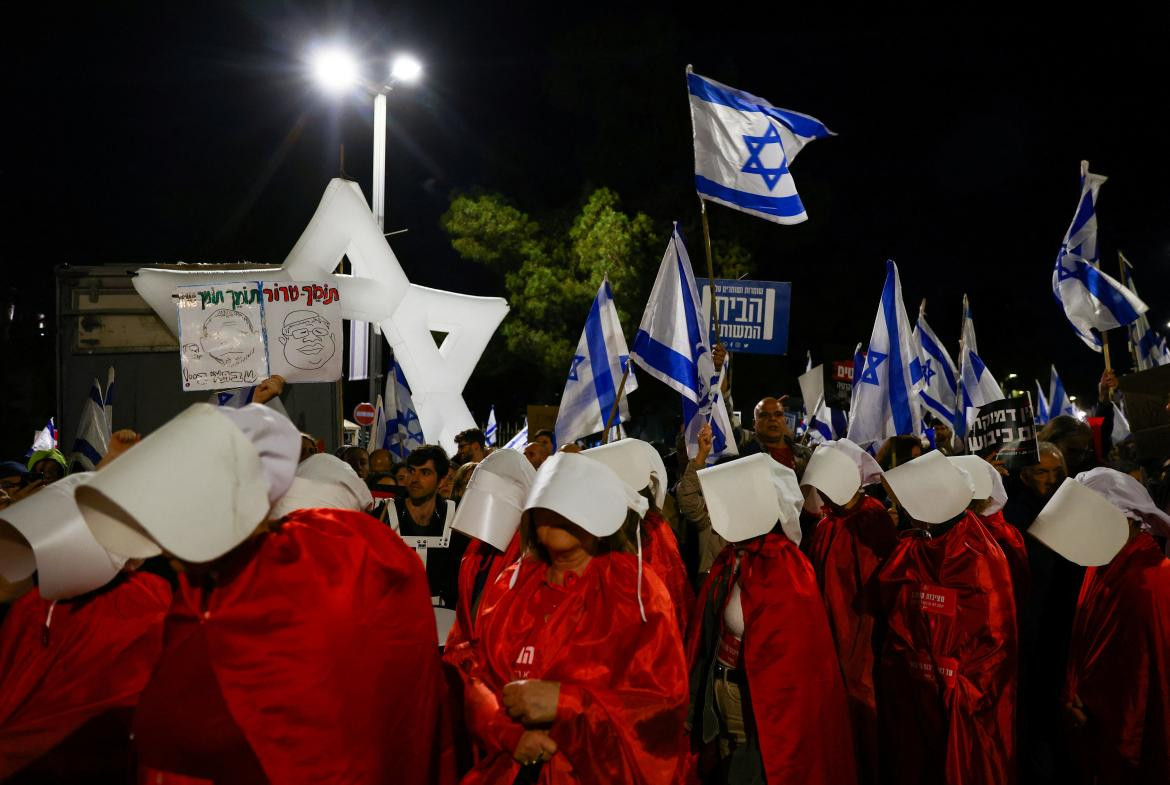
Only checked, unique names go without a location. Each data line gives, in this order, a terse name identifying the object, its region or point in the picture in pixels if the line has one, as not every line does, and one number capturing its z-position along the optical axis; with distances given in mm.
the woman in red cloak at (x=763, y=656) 3961
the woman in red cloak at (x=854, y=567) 4996
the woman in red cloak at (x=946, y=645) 4277
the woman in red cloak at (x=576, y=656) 2826
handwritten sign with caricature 6527
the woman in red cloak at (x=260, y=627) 2098
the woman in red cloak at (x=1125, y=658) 3984
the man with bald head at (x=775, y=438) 6676
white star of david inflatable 7461
